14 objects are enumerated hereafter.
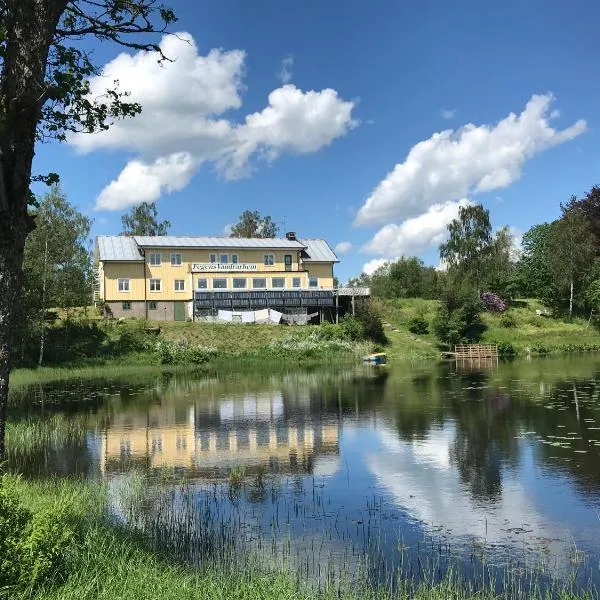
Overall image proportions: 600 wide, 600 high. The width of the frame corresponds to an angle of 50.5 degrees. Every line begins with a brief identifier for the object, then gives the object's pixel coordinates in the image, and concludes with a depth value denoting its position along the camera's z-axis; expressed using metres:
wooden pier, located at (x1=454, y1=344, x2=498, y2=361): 54.03
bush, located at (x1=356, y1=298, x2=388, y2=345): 56.84
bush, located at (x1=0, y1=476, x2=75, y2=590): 6.34
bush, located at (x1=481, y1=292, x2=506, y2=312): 67.88
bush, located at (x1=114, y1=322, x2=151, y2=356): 49.00
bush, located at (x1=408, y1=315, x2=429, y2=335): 62.22
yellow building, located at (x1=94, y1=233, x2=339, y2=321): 60.91
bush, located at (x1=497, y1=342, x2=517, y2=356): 56.94
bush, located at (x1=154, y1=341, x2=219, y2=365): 48.12
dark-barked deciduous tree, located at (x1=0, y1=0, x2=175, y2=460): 6.84
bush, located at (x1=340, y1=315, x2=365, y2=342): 56.06
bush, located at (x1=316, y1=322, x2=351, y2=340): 55.69
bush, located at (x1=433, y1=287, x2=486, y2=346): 57.56
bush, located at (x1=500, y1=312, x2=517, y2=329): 64.44
